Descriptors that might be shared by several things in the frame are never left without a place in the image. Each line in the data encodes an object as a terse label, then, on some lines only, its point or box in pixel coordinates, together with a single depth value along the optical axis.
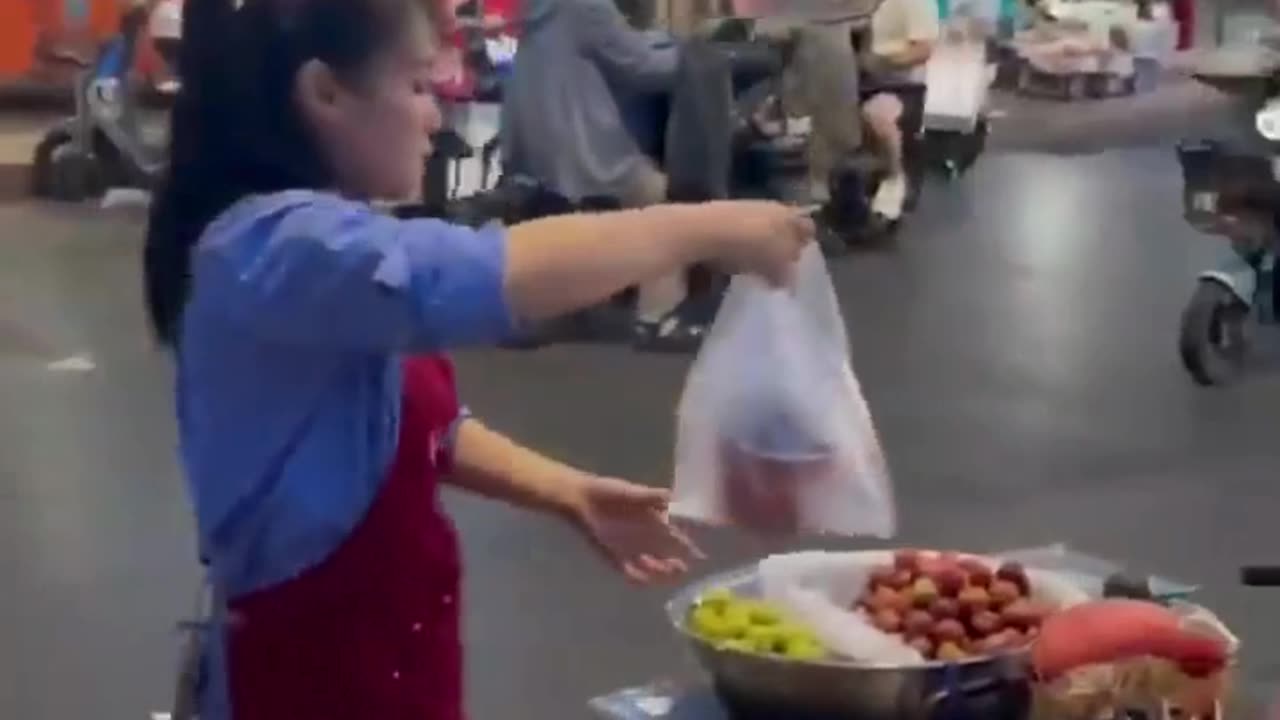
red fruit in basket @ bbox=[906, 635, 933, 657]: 1.77
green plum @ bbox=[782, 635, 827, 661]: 1.74
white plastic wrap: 1.75
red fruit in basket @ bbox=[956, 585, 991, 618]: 1.83
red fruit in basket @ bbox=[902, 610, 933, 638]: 1.80
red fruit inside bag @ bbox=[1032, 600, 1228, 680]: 1.64
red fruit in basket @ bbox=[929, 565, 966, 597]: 1.88
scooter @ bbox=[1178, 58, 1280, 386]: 5.98
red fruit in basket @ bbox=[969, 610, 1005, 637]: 1.80
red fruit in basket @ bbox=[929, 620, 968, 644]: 1.78
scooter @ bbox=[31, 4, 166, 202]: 9.40
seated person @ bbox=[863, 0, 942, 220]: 8.80
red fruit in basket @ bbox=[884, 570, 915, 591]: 1.91
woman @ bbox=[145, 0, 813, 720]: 1.49
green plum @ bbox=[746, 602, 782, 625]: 1.85
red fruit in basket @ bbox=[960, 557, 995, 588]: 1.90
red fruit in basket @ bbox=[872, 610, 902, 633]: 1.81
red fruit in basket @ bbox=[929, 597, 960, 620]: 1.82
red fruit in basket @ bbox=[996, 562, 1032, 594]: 1.90
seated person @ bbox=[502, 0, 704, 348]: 6.80
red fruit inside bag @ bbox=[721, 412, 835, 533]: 1.81
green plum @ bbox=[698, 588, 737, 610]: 1.91
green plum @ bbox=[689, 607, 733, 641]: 1.83
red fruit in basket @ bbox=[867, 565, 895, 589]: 1.93
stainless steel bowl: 1.70
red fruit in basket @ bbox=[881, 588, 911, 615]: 1.85
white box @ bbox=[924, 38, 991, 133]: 10.08
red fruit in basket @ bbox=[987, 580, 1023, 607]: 1.86
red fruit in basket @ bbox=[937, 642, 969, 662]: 1.73
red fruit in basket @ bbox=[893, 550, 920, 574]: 1.94
